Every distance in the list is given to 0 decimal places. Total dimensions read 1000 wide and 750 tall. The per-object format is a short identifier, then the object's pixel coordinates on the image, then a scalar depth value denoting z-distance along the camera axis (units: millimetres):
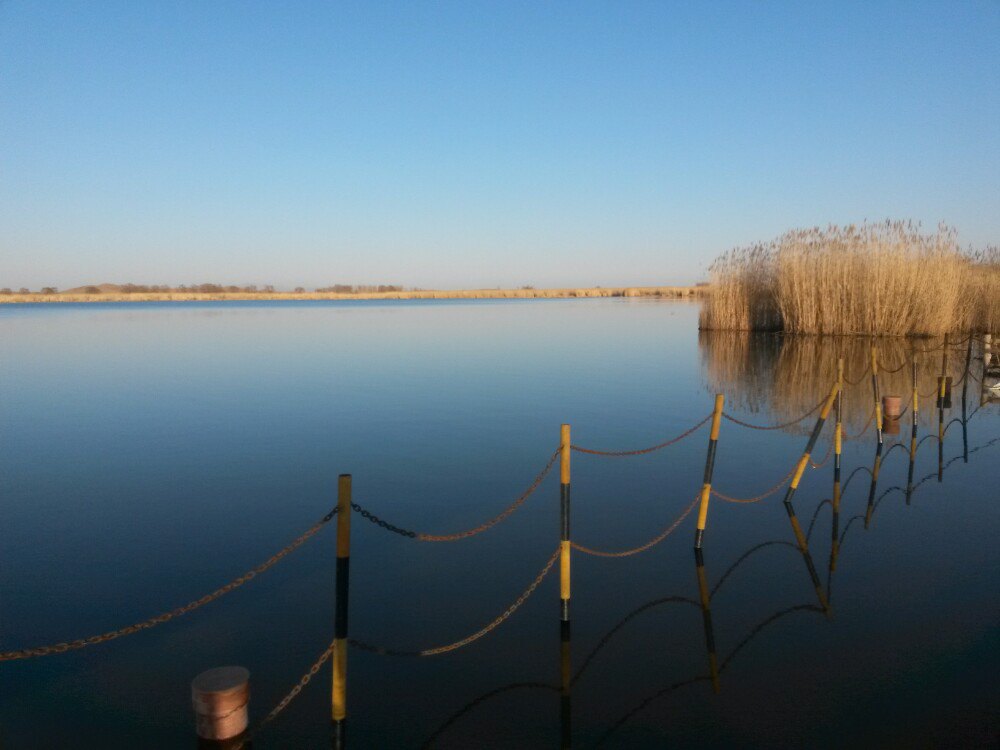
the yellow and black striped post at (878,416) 10544
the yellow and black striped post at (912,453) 9195
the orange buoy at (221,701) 3709
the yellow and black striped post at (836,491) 7184
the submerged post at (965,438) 10927
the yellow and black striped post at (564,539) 5215
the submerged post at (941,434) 10133
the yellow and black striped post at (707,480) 6840
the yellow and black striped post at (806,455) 8273
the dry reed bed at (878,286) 26656
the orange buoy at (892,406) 13242
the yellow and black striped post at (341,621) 3811
